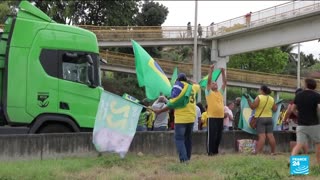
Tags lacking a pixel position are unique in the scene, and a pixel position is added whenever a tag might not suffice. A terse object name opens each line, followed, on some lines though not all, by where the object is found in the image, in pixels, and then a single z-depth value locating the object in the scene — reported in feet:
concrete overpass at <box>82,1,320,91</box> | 107.65
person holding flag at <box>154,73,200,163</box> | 32.53
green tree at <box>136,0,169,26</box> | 194.29
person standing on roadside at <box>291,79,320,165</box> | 31.12
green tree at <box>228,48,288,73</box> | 200.23
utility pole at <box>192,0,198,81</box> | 138.88
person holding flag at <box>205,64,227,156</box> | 38.52
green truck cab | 38.68
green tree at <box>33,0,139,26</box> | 176.86
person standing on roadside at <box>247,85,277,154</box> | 39.86
